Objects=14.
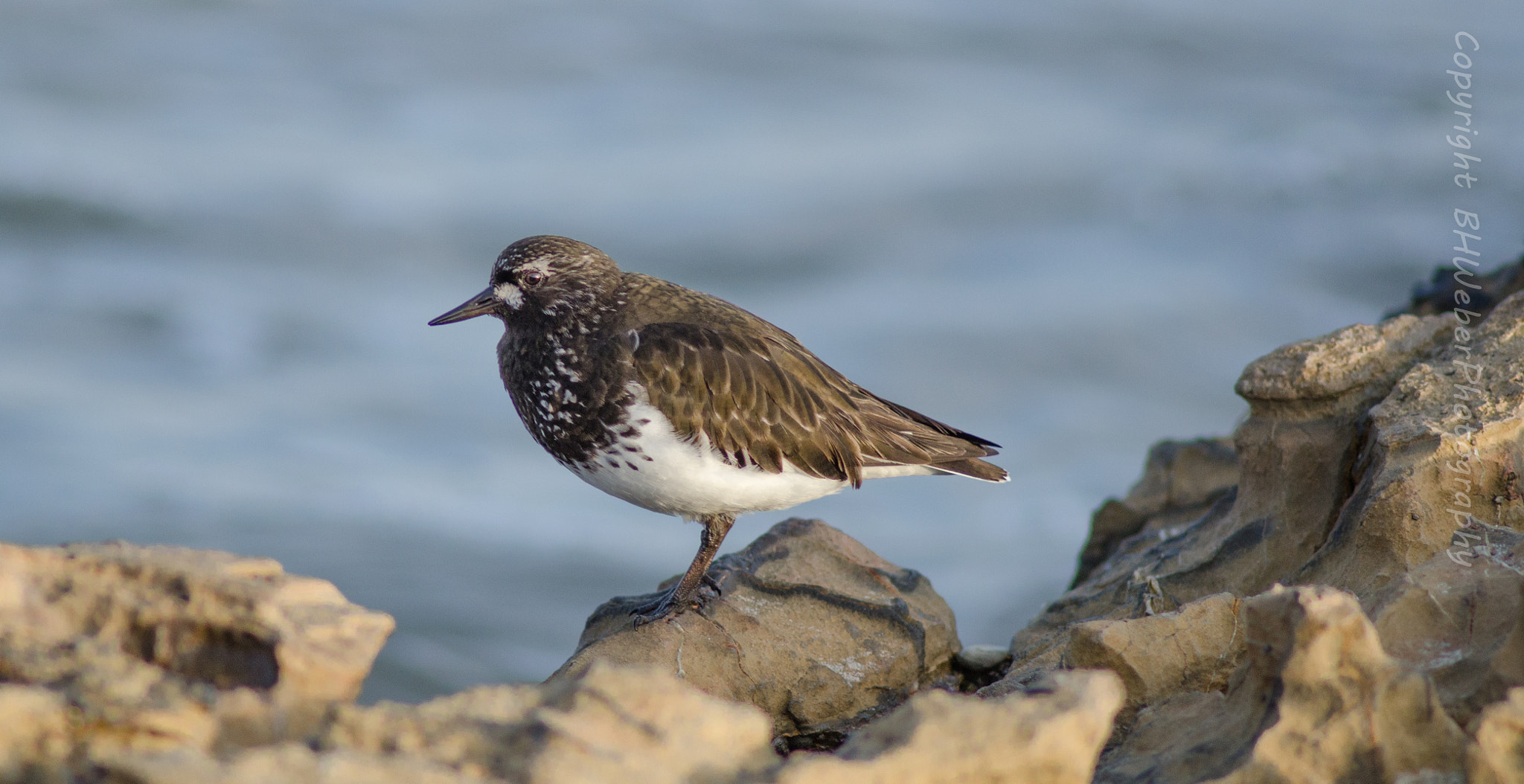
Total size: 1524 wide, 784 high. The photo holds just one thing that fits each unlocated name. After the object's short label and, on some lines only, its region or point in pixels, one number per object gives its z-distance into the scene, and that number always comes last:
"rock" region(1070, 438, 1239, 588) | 14.06
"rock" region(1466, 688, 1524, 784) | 5.74
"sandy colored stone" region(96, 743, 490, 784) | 4.83
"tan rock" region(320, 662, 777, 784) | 5.40
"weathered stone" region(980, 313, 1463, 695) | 10.11
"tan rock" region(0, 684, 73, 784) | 5.35
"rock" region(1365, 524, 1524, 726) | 6.64
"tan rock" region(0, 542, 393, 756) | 5.64
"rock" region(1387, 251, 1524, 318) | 16.78
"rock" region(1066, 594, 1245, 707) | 8.22
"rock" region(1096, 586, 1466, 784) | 6.11
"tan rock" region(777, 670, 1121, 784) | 5.69
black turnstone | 10.67
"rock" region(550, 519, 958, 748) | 10.34
